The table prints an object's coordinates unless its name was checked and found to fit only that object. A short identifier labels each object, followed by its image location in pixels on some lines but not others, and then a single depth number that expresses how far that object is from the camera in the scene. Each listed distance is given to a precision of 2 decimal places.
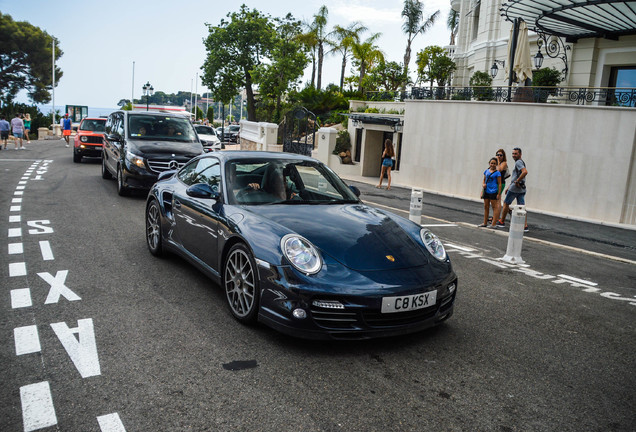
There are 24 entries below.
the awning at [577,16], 16.00
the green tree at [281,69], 45.25
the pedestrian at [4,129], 26.80
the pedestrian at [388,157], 18.98
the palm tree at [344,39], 45.53
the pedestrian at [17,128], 28.06
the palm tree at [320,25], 48.66
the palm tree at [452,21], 53.78
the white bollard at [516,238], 8.27
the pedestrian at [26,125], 34.66
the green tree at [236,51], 51.69
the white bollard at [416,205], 10.06
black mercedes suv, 11.53
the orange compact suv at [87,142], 20.34
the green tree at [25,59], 61.09
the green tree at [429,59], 31.12
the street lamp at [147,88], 53.16
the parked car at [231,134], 51.47
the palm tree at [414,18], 49.69
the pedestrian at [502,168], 11.64
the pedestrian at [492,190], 11.61
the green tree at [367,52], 41.24
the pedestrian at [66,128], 32.38
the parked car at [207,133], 26.61
